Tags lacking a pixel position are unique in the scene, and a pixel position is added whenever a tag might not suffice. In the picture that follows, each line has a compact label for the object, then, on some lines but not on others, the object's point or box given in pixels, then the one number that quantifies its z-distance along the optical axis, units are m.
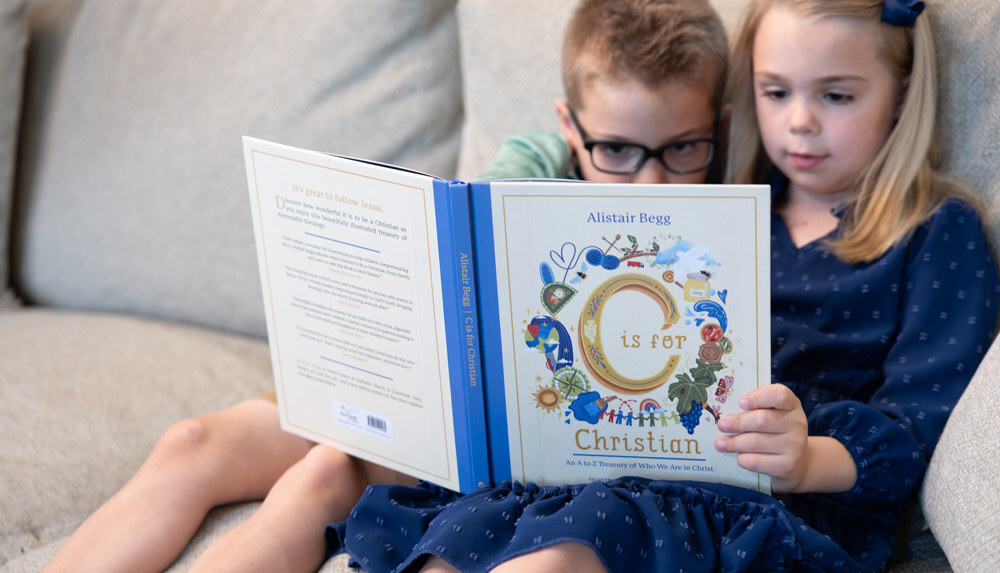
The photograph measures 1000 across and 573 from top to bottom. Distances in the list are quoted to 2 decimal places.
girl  0.84
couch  1.16
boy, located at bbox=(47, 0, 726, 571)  0.97
